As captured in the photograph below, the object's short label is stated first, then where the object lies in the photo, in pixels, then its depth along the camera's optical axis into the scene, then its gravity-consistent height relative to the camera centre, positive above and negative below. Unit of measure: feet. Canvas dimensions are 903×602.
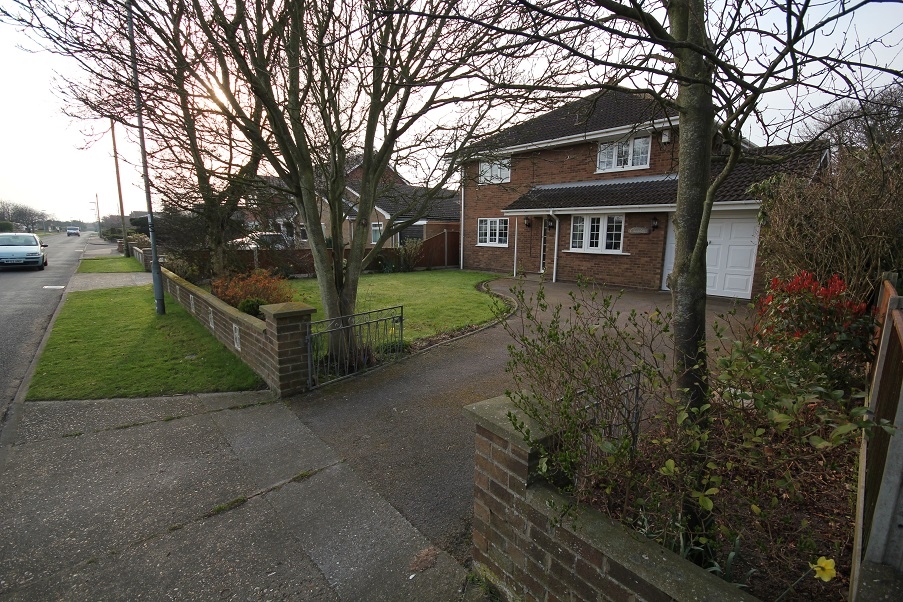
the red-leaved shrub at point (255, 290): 27.99 -3.39
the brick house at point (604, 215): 39.40 +3.10
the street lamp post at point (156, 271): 32.51 -2.62
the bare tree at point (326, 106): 16.46 +5.68
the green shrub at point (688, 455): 6.16 -3.30
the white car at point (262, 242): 46.19 -0.43
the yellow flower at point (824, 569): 4.27 -3.16
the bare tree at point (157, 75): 16.92 +6.49
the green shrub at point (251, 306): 25.81 -4.02
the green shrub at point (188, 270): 47.06 -3.61
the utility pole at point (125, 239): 85.05 -0.61
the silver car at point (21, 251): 58.70 -2.22
